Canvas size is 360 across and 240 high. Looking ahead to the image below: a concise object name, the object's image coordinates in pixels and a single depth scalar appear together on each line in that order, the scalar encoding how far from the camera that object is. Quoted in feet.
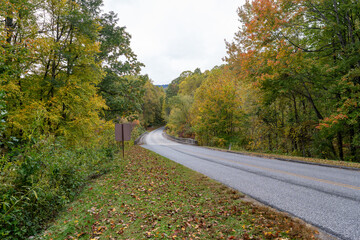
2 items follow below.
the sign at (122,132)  36.45
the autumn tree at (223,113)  68.49
